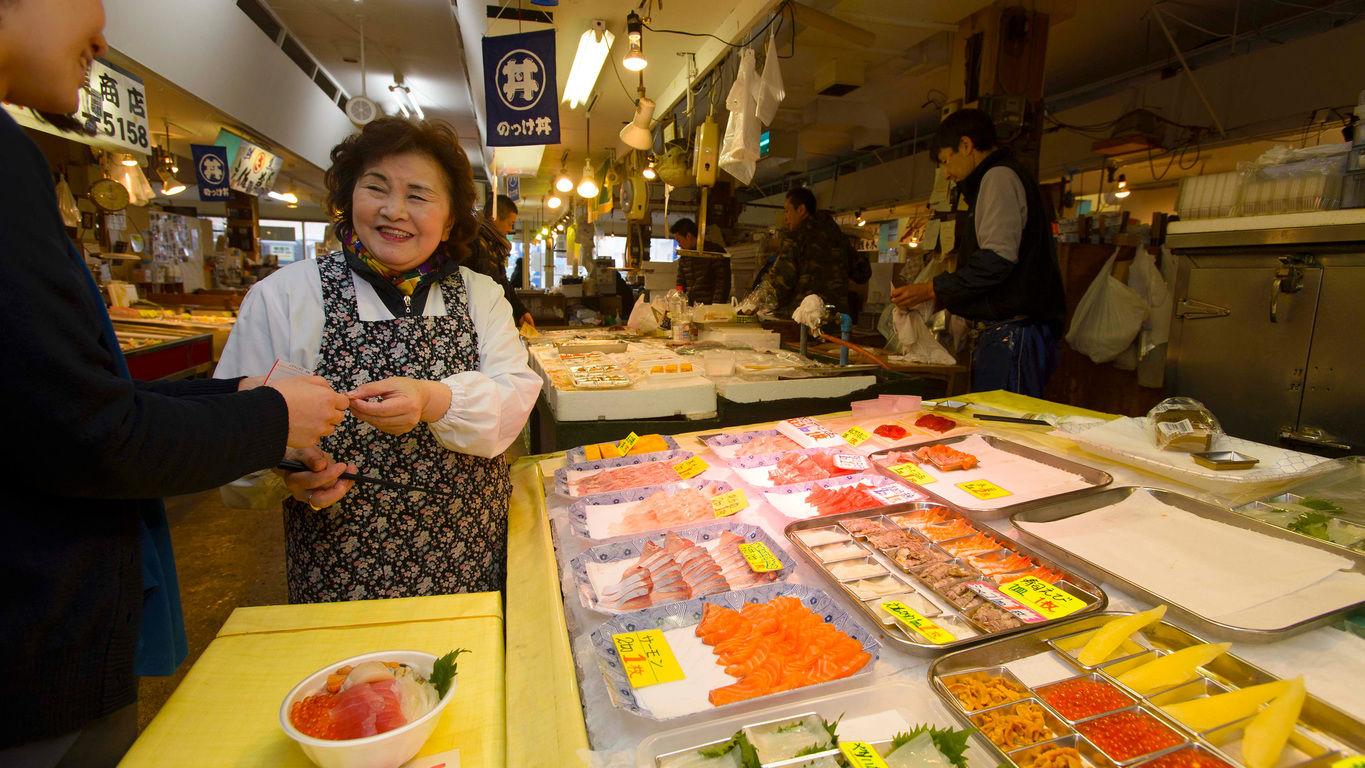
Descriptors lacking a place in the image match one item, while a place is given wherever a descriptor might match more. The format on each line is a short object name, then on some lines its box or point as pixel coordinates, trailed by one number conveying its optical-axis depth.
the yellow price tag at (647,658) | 1.16
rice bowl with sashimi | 0.92
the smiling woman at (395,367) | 1.70
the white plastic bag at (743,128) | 4.01
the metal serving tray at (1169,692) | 0.98
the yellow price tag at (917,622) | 1.25
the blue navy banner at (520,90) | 4.85
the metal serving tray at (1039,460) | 1.79
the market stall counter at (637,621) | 1.04
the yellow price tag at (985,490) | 1.94
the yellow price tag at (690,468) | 2.15
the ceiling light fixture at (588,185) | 8.97
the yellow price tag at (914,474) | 2.05
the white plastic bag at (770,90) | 3.94
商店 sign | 5.29
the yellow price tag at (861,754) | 0.93
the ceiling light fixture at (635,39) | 4.43
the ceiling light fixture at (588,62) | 5.60
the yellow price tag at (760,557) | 1.52
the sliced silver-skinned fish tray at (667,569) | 1.42
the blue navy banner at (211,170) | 9.60
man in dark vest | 3.44
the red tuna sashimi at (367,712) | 0.95
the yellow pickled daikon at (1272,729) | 0.95
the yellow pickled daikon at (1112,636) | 1.19
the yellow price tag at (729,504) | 1.86
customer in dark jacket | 0.85
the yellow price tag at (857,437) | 2.52
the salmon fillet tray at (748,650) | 1.10
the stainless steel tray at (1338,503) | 1.59
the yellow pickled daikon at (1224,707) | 1.03
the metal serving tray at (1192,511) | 1.21
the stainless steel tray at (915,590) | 1.22
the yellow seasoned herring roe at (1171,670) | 1.12
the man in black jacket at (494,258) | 3.58
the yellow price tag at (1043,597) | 1.33
